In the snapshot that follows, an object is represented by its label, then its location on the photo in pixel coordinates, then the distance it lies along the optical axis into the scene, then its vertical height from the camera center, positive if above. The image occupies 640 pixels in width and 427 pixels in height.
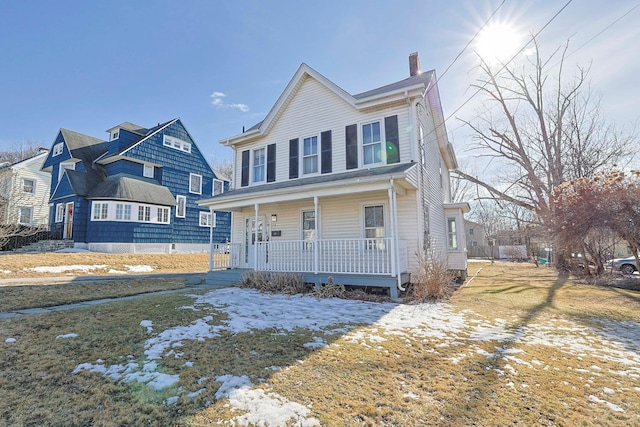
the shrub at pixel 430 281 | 8.48 -1.13
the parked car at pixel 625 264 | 17.09 -1.42
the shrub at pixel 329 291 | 8.74 -1.41
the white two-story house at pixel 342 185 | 9.41 +1.87
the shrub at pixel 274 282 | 9.32 -1.24
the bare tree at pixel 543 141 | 19.90 +7.00
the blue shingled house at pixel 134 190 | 19.50 +3.90
